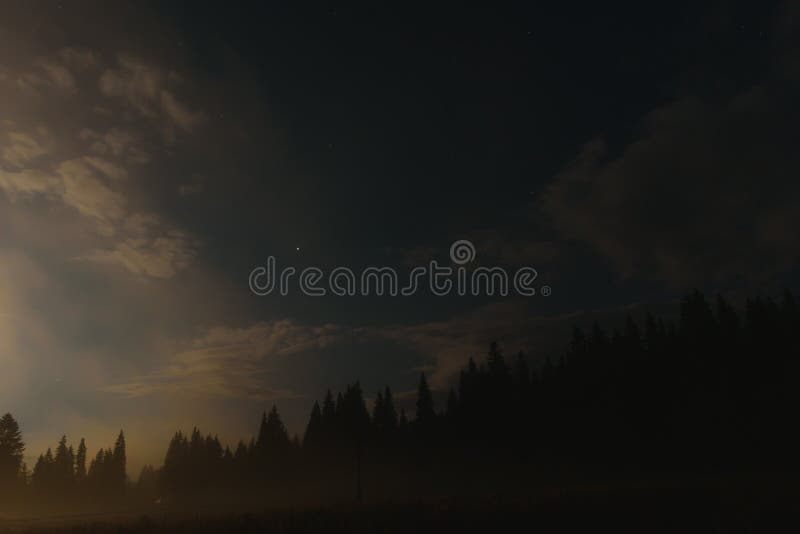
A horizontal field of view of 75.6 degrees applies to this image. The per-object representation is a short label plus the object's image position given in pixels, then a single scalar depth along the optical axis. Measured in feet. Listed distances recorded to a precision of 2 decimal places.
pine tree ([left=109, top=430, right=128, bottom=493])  401.90
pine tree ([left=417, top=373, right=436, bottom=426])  274.36
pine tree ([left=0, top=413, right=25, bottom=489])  264.93
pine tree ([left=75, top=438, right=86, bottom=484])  387.18
